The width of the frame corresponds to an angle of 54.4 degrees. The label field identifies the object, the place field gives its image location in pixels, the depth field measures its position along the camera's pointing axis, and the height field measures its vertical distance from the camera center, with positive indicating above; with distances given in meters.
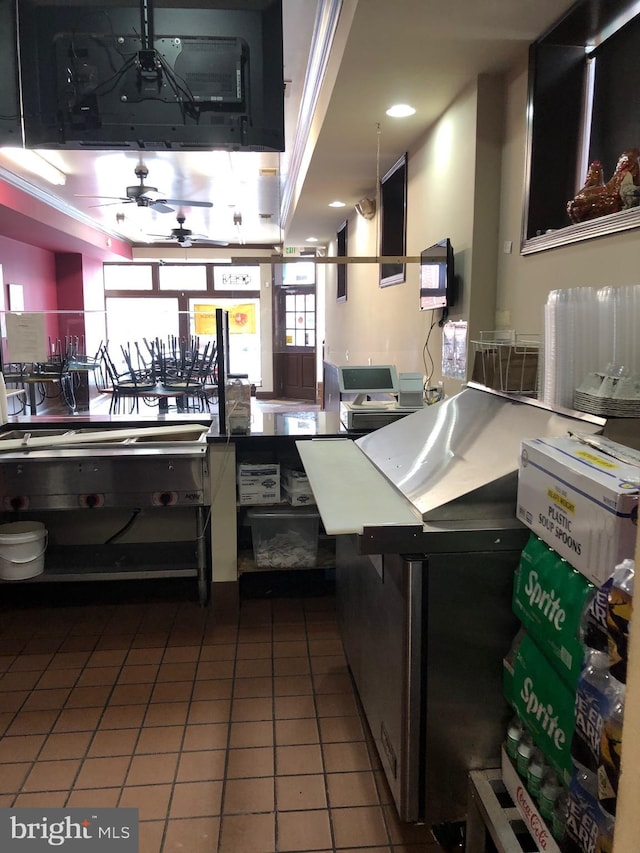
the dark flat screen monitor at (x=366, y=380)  3.05 -0.16
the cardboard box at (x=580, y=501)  1.10 -0.30
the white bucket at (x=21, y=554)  2.80 -0.93
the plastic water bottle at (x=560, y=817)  1.30 -0.99
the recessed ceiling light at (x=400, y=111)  3.35 +1.28
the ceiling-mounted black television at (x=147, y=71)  2.52 +1.13
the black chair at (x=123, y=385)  3.72 -0.23
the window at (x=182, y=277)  11.73 +1.33
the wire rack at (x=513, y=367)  2.19 -0.07
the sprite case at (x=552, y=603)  1.22 -0.55
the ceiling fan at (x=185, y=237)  8.00 +1.44
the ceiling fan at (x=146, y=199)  5.91 +1.48
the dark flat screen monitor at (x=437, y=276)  3.21 +0.38
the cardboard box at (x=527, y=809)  1.32 -1.05
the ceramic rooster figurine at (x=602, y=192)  2.00 +0.52
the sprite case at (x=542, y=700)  1.28 -0.79
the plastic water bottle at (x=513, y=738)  1.55 -0.97
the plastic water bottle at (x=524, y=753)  1.48 -0.97
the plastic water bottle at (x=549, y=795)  1.35 -0.97
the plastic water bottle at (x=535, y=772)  1.41 -0.97
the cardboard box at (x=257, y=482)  2.94 -0.63
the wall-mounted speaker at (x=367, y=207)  5.38 +1.21
